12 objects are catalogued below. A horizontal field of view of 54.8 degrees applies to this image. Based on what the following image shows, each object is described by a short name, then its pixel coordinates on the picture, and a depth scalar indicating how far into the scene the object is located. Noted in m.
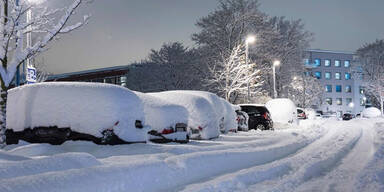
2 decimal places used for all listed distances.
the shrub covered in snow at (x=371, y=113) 51.79
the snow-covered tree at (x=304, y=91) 49.09
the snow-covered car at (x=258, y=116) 20.64
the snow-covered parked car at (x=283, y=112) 27.20
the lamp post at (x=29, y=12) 9.68
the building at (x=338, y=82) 85.94
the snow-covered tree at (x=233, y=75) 27.59
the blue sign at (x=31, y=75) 12.99
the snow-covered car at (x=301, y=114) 39.59
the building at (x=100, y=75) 69.44
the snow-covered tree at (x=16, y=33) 8.76
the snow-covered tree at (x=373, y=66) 55.66
